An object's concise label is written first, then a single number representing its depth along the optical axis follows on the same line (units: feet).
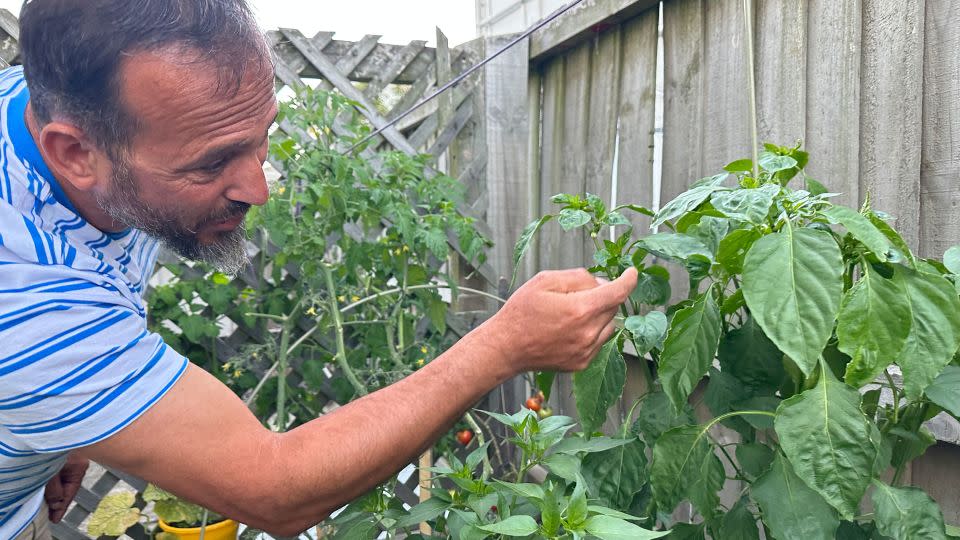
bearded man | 3.37
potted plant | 8.36
